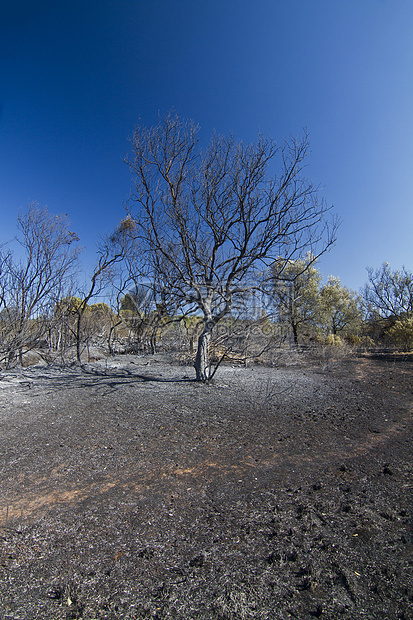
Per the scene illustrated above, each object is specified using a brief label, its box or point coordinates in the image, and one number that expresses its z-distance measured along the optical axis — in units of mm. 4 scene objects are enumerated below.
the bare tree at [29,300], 8273
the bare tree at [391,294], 24734
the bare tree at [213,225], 7422
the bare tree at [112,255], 12820
